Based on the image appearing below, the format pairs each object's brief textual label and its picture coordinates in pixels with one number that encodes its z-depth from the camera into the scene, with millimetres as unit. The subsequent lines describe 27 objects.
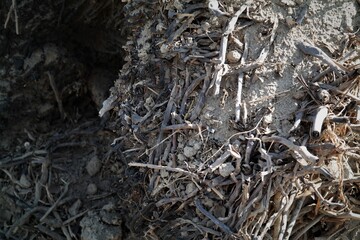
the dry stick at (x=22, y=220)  1840
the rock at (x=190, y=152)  1502
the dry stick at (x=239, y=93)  1487
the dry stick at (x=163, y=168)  1477
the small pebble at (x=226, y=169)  1442
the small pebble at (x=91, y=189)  1854
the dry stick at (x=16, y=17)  1925
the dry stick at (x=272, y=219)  1403
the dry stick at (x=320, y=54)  1464
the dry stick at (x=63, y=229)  1782
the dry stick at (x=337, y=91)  1444
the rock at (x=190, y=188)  1494
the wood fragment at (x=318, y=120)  1387
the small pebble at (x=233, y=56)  1517
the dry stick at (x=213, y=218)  1416
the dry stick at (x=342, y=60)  1479
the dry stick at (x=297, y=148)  1358
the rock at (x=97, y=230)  1713
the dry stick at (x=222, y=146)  1461
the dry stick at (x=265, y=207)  1392
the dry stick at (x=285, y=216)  1405
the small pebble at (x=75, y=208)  1828
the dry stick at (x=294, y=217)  1432
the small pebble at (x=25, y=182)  1921
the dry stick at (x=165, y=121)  1558
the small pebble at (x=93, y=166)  1879
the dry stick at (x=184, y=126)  1508
